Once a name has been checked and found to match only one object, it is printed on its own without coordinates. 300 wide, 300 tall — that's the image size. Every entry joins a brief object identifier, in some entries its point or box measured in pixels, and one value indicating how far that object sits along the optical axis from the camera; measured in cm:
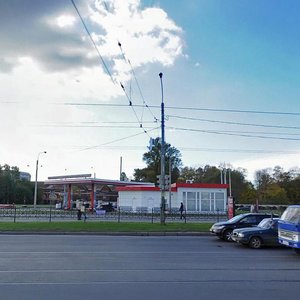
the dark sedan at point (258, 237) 1695
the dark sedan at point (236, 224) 2039
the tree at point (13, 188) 10469
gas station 5884
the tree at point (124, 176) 13775
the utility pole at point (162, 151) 2847
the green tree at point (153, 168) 11100
